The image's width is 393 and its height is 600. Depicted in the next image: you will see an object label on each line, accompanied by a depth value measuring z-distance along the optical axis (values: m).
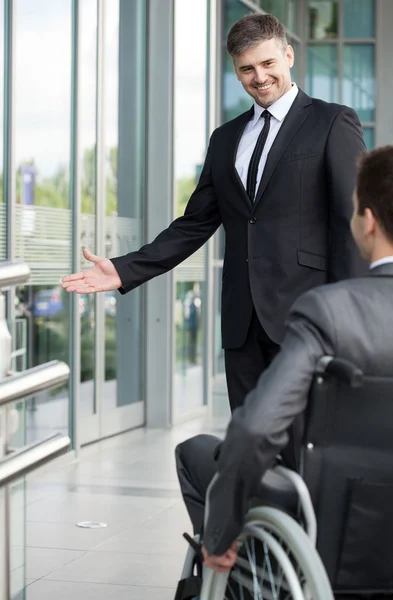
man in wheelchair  1.98
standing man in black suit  3.27
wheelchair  2.01
